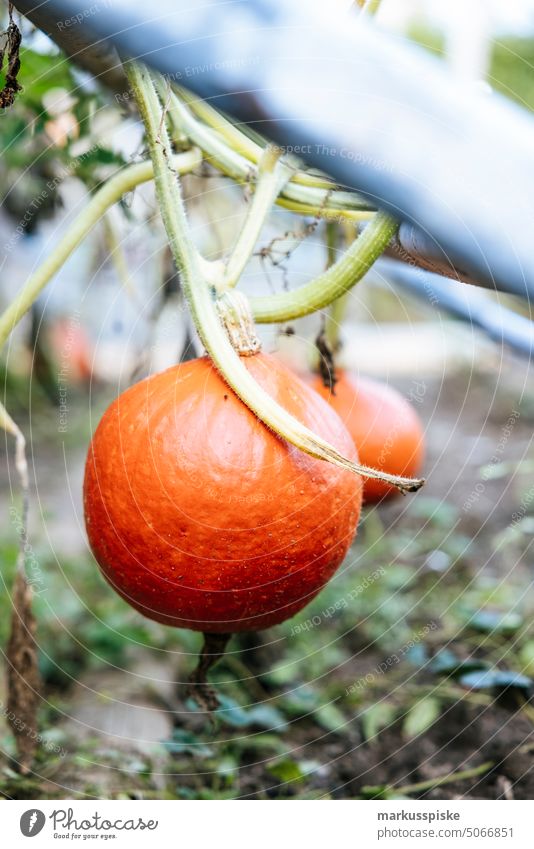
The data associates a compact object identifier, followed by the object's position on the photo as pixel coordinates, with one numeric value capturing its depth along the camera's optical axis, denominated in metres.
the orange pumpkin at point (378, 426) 1.24
